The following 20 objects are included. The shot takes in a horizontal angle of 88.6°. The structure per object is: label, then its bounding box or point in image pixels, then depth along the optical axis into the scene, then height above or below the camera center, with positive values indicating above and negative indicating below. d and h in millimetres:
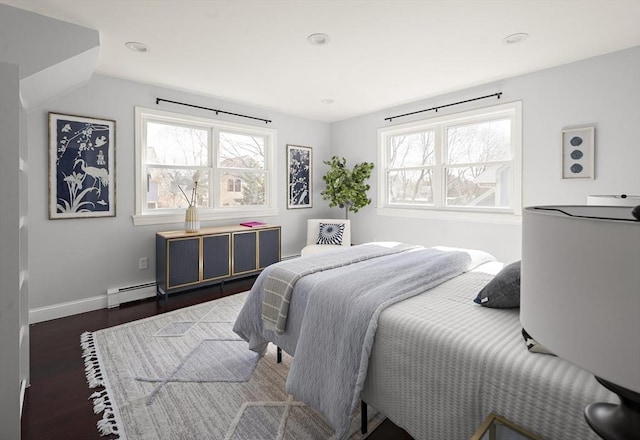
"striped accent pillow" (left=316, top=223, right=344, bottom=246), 4840 -287
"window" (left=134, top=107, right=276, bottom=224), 3906 +637
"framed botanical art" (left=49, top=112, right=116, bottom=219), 3193 +494
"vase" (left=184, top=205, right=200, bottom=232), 3893 -60
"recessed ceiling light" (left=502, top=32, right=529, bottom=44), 2654 +1454
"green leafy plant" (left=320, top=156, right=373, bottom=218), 5027 +458
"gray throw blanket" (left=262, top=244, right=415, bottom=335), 2062 -423
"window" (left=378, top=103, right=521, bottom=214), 3795 +683
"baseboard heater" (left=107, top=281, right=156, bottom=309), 3541 -881
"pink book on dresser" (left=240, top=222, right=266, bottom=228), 4461 -128
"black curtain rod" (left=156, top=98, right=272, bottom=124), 3863 +1378
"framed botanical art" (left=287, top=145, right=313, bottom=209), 5250 +624
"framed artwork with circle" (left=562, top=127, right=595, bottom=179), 3113 +594
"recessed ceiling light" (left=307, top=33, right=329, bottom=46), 2662 +1458
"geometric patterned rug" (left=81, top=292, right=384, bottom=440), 1733 -1096
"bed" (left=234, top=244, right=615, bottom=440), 1062 -590
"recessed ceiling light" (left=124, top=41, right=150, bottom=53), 2783 +1463
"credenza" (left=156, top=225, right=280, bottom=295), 3613 -482
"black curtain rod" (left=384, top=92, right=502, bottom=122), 3707 +1388
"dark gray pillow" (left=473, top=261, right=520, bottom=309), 1543 -369
